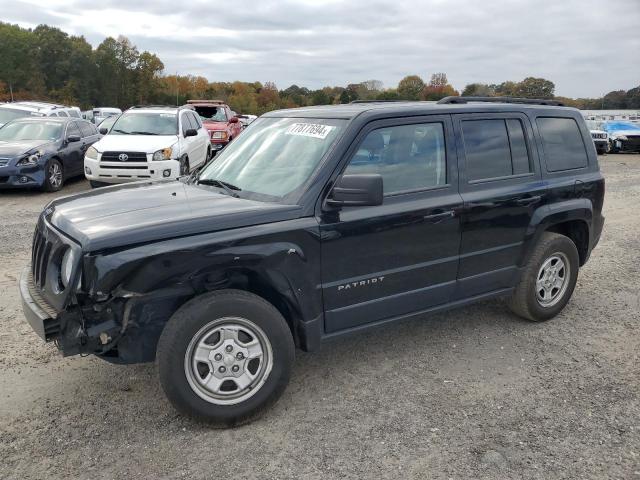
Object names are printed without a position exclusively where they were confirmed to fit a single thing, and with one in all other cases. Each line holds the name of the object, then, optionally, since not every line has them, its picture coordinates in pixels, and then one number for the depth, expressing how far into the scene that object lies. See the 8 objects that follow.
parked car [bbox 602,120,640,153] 24.22
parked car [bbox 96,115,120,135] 14.22
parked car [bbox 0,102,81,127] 14.84
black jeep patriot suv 3.06
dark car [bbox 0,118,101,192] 10.66
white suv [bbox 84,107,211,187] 10.55
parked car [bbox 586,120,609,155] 23.59
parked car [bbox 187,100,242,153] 16.50
